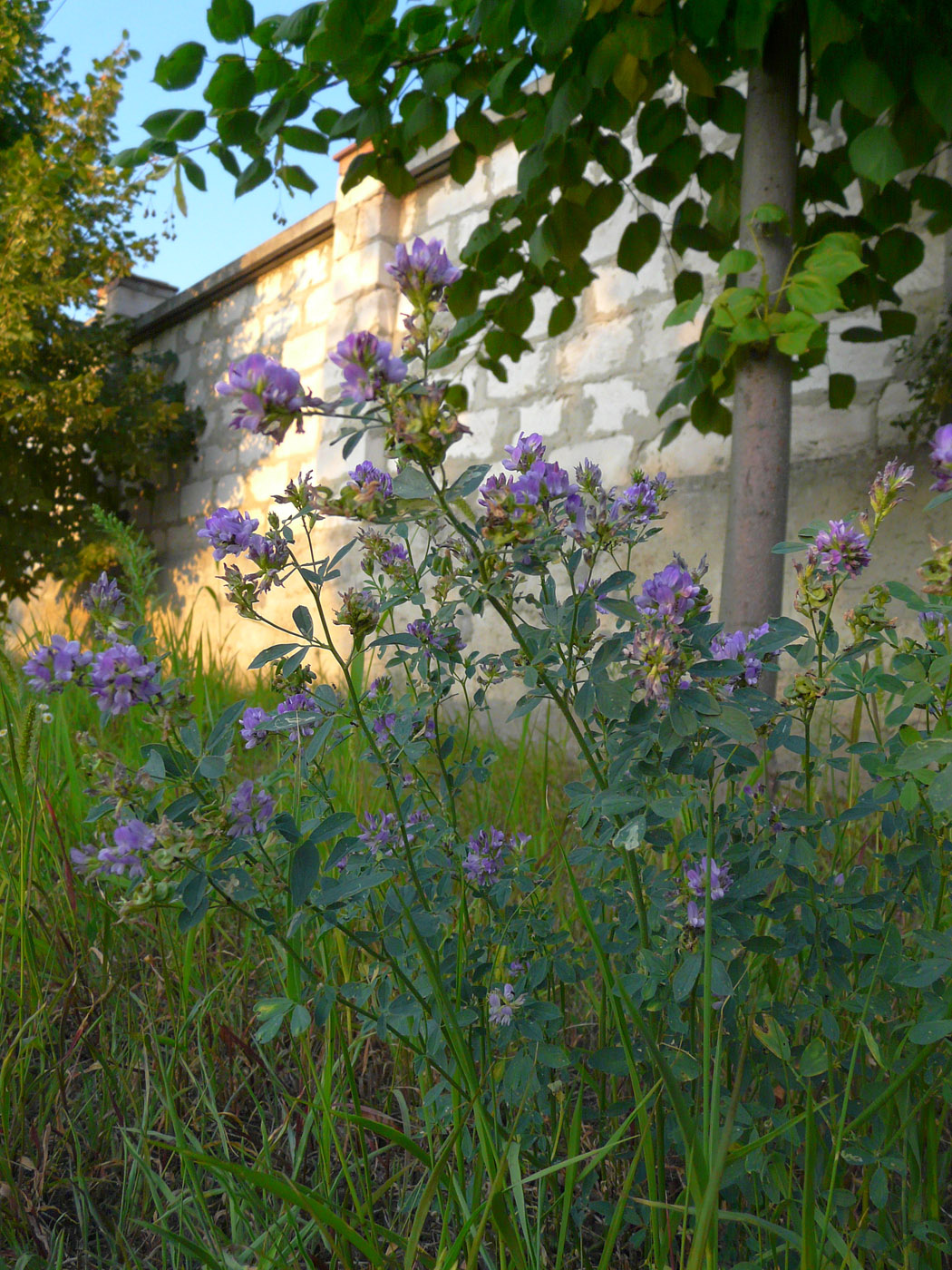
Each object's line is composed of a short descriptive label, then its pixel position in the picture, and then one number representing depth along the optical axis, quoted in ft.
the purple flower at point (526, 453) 2.68
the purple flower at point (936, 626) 2.57
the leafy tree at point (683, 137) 4.48
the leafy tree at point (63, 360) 17.16
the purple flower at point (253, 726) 3.00
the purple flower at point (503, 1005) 2.76
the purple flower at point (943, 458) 2.23
